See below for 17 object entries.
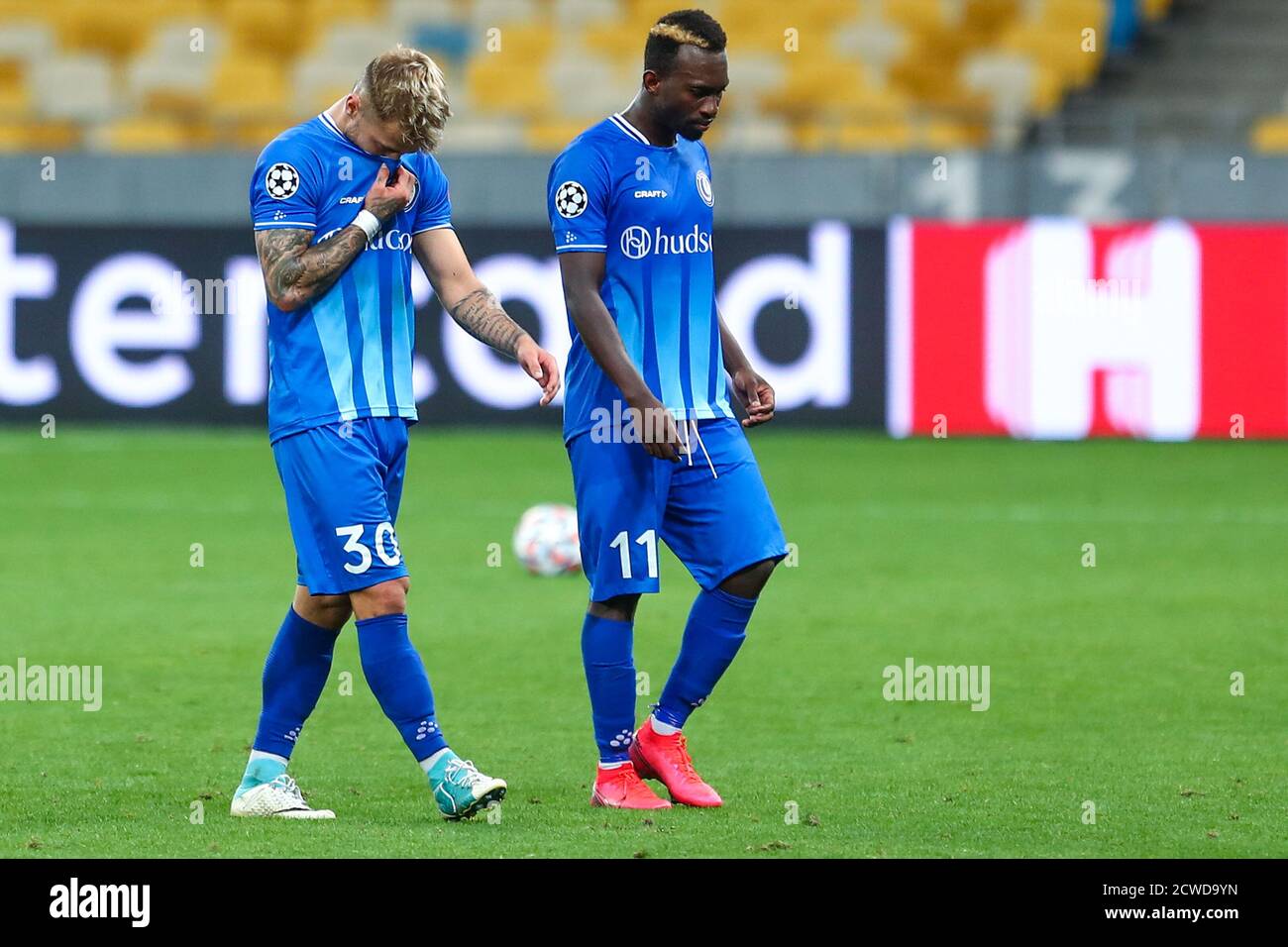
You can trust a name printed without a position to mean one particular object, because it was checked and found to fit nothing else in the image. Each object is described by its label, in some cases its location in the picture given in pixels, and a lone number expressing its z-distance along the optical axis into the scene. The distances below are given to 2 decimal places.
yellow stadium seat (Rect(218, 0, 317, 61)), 21.50
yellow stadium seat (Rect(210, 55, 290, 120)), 20.25
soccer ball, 10.76
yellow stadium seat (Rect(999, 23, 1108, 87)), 20.45
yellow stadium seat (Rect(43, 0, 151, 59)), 21.53
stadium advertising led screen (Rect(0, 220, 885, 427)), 16.64
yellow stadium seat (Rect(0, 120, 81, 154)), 18.17
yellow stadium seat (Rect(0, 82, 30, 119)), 19.14
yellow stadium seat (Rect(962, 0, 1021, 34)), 21.05
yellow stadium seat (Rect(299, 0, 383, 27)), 21.09
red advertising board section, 16.02
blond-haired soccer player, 5.39
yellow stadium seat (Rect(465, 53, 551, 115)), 20.25
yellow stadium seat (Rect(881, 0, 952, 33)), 21.08
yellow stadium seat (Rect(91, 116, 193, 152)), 18.69
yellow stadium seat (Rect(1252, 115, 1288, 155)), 17.72
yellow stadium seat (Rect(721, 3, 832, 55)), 20.48
